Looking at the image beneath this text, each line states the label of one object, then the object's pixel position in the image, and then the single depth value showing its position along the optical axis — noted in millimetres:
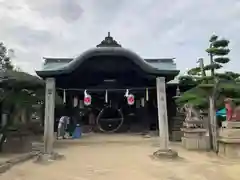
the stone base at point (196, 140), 7438
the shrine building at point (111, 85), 6767
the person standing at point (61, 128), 9727
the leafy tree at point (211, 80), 7280
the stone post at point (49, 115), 6207
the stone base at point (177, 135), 9258
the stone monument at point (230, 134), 6378
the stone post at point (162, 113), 6308
